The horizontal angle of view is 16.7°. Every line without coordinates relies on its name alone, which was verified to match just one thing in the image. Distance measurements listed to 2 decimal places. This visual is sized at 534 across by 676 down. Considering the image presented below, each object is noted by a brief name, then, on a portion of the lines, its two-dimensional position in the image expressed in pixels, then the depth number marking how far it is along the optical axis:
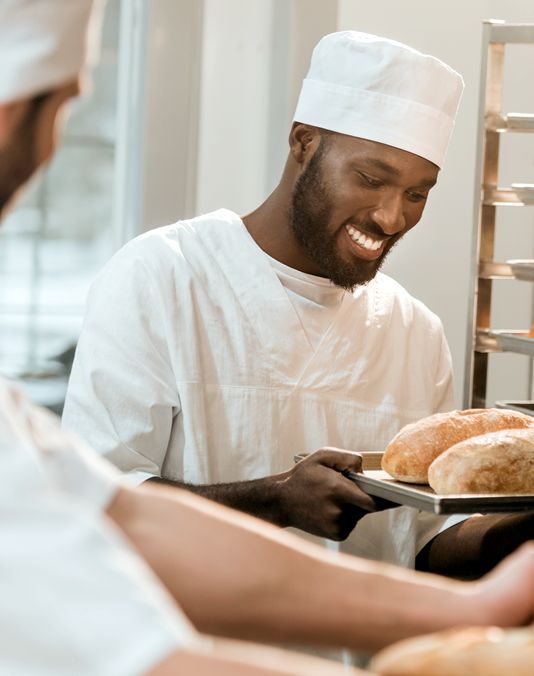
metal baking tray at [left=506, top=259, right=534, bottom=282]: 2.26
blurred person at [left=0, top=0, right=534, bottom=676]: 0.90
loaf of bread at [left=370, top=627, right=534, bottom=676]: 1.11
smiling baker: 2.17
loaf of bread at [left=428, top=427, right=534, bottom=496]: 1.90
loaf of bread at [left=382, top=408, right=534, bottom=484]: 1.96
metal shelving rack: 2.46
